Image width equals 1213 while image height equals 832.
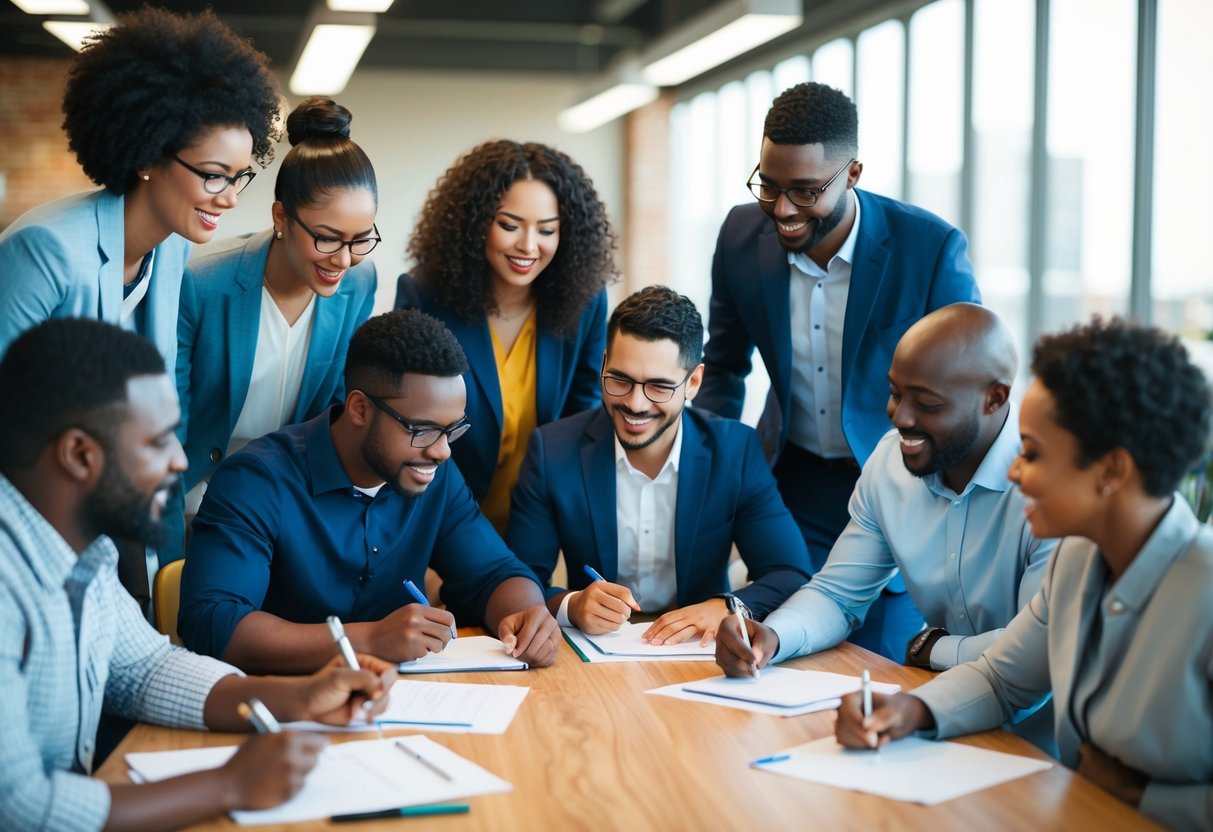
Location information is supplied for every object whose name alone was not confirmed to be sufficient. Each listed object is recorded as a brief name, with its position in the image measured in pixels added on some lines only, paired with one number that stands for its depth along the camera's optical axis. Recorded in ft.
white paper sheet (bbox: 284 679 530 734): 6.23
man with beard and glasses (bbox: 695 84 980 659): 9.82
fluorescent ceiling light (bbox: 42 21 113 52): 22.52
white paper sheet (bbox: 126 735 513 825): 5.14
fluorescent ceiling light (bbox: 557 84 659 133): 29.60
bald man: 7.64
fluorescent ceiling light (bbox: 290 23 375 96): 21.59
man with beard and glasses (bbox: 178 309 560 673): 7.60
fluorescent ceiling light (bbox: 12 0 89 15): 19.73
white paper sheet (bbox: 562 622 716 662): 7.66
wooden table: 5.10
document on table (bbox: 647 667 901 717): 6.64
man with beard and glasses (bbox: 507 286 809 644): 9.39
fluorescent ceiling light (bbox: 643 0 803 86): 18.88
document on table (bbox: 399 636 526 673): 7.34
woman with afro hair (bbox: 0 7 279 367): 7.77
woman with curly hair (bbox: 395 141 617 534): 10.48
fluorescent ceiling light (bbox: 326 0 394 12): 17.67
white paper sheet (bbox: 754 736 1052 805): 5.44
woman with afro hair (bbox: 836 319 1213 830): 5.31
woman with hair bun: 9.26
